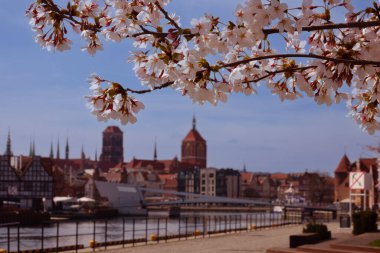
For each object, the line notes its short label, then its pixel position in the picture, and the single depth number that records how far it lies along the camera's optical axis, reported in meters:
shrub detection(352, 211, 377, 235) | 26.05
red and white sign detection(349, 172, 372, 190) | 28.57
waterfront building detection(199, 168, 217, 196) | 181.62
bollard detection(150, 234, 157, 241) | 27.84
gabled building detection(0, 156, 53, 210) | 101.12
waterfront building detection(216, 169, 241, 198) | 180.88
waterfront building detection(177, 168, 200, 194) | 185.12
